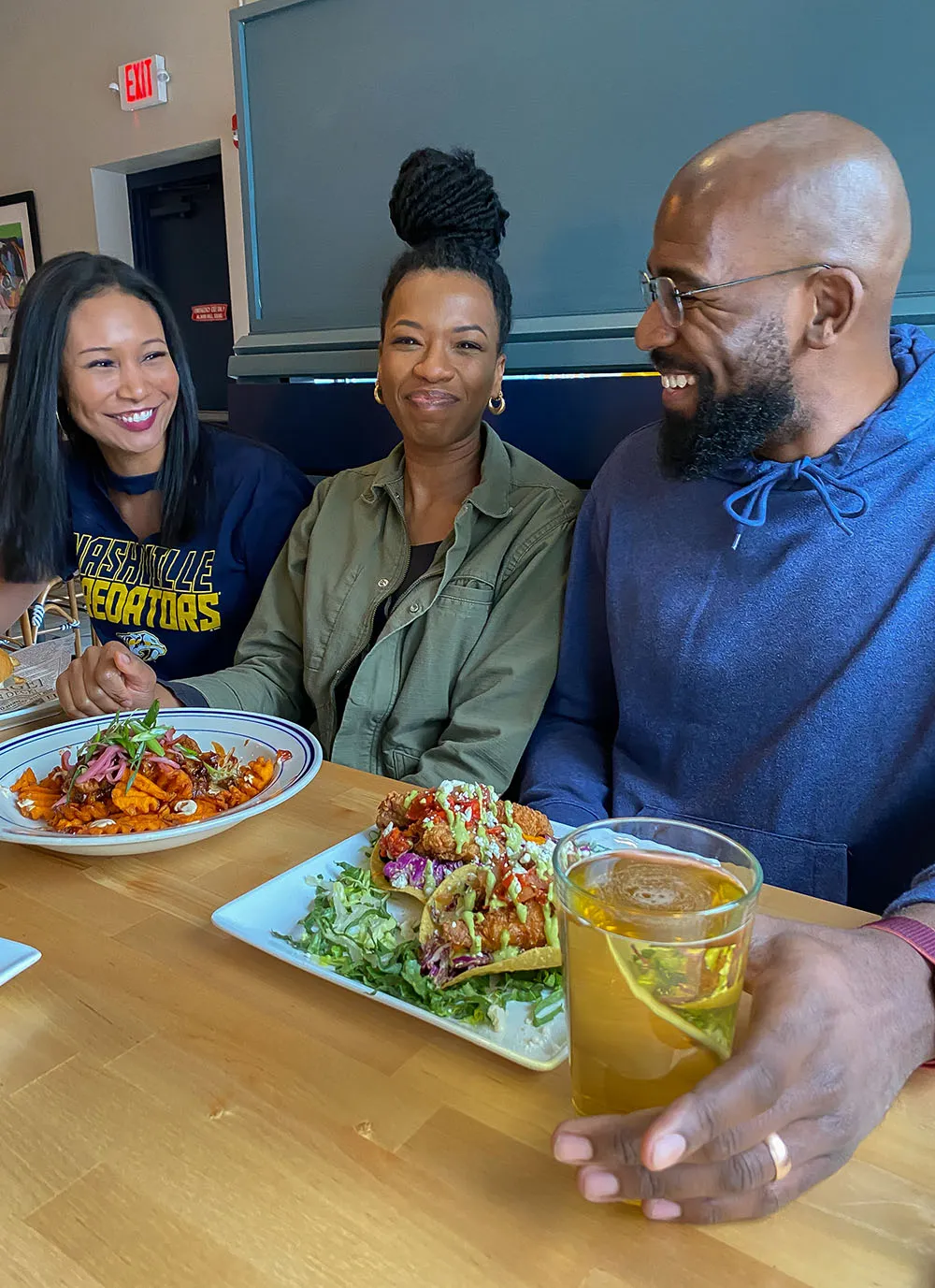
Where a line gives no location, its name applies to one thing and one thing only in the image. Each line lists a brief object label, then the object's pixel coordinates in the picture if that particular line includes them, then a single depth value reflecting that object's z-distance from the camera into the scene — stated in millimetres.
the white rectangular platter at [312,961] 643
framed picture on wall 5262
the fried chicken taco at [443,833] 830
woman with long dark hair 1890
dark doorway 4730
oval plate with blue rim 902
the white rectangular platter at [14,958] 714
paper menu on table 1426
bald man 1131
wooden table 496
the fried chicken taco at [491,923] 710
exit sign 4383
